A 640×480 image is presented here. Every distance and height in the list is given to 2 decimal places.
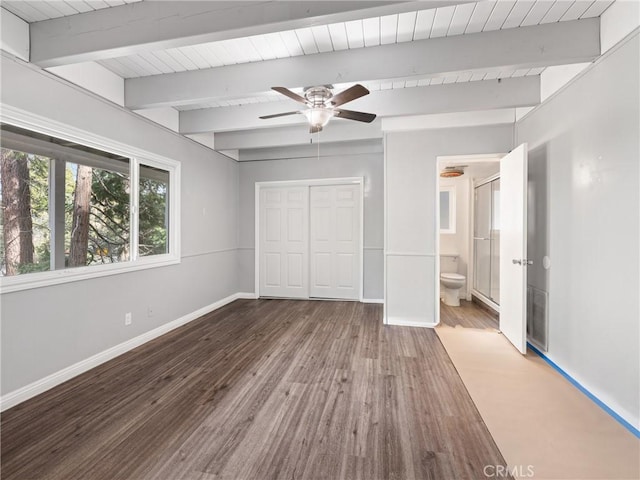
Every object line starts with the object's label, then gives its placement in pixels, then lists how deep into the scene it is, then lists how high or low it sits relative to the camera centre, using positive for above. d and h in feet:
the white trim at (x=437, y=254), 11.78 -0.62
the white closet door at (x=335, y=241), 16.47 -0.14
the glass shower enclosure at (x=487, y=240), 13.66 -0.05
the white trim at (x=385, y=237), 12.23 +0.08
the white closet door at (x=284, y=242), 16.96 -0.21
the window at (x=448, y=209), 17.16 +1.77
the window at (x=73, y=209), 6.88 +0.84
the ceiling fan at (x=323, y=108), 8.21 +3.83
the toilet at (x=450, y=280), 14.82 -2.12
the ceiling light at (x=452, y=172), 15.76 +3.67
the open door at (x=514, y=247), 9.17 -0.25
